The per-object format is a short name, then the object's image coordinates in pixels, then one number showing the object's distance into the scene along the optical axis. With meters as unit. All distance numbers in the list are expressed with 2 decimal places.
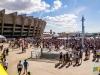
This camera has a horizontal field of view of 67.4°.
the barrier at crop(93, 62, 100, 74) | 5.50
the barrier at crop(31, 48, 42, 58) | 10.50
